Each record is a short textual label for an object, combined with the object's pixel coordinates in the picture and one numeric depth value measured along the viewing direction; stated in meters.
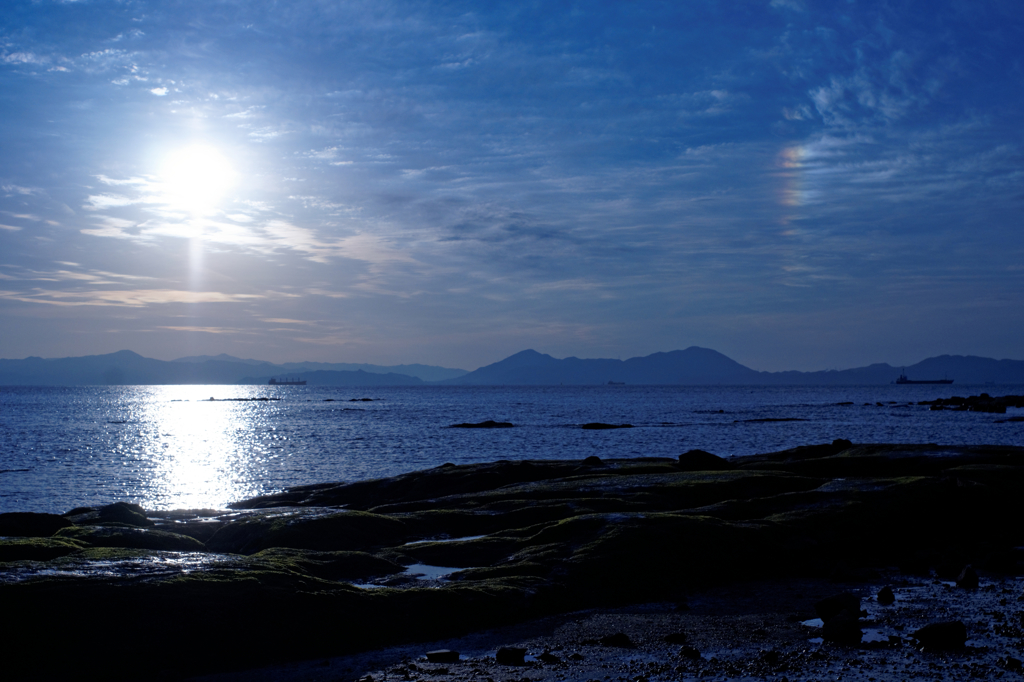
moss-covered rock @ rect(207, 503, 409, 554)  25.86
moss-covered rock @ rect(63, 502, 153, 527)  29.48
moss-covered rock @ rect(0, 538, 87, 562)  18.95
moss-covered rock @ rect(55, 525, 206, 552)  24.08
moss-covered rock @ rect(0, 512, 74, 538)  26.23
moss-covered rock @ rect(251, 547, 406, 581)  21.16
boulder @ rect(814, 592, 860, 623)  16.81
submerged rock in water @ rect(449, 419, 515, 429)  119.54
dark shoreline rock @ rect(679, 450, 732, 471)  44.34
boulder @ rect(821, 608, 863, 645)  15.23
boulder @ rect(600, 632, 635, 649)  15.48
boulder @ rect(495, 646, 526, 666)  14.38
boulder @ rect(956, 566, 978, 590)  20.00
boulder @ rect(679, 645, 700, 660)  14.45
